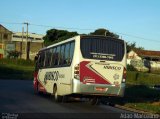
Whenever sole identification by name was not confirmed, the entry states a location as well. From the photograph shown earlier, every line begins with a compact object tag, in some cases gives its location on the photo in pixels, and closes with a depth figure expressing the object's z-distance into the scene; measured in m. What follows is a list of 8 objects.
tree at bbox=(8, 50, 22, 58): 104.06
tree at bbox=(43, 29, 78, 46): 116.62
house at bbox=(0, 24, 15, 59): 112.54
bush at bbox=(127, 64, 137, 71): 87.27
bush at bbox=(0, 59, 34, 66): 86.31
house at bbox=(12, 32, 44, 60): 114.56
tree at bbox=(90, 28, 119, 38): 117.93
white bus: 20.16
